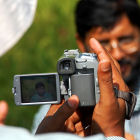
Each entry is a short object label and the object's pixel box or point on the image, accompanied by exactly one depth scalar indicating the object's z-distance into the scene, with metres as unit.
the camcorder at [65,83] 2.03
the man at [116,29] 2.63
